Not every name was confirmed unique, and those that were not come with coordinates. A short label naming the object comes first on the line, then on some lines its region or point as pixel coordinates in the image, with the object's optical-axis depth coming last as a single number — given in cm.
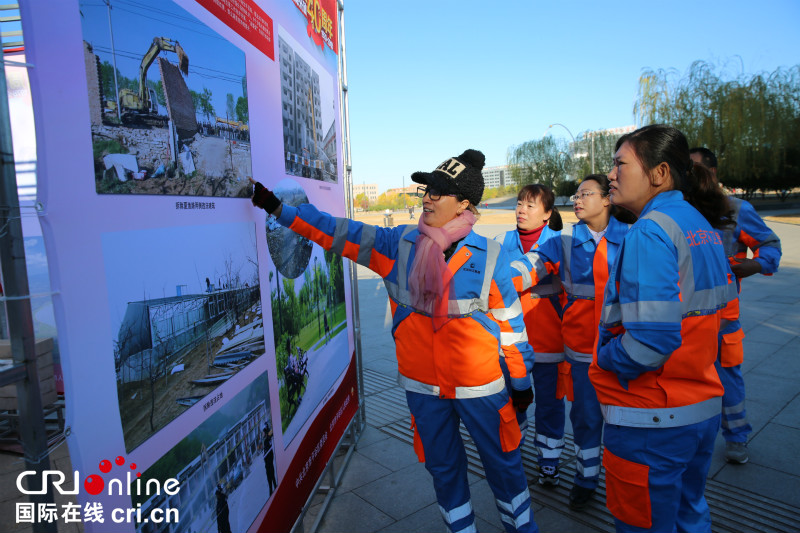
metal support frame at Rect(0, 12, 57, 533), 120
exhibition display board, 134
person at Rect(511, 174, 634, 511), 330
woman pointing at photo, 256
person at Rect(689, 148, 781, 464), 369
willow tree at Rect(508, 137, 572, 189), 6638
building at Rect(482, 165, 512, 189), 18269
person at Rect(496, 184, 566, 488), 363
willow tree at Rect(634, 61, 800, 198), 3056
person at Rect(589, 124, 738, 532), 194
